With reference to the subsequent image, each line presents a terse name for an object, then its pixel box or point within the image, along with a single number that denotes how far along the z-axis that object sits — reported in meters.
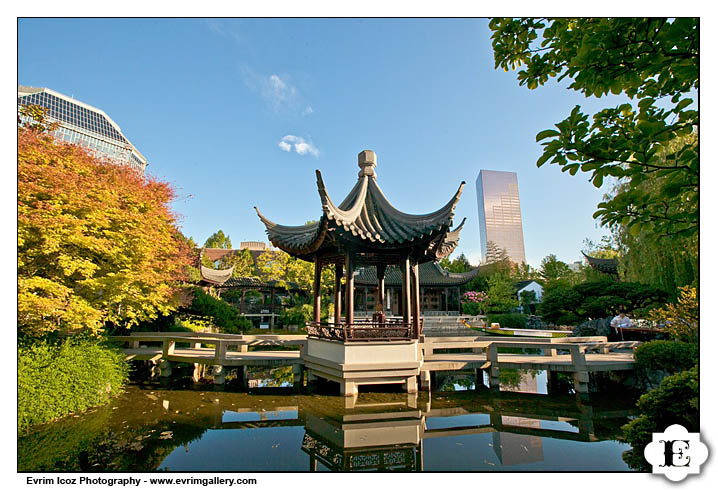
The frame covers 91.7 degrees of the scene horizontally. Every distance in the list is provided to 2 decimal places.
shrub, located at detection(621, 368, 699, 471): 4.28
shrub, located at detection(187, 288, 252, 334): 16.11
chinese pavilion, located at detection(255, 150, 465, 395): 7.66
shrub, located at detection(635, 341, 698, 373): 7.46
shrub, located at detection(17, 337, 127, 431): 5.74
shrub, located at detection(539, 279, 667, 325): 15.89
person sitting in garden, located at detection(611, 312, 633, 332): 14.45
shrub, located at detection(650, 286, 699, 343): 6.06
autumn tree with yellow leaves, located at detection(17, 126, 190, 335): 6.19
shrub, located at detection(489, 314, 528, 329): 24.05
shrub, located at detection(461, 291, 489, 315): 30.22
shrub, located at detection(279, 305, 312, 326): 23.42
